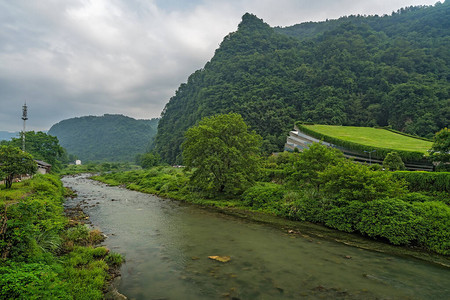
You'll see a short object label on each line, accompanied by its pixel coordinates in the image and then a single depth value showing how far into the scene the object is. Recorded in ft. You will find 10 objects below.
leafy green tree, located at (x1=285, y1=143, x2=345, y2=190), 76.79
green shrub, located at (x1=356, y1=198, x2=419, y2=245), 52.26
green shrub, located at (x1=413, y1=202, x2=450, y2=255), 48.73
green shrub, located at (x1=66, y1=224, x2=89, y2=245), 49.44
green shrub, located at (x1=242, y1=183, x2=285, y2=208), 85.58
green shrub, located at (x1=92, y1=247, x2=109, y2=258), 43.01
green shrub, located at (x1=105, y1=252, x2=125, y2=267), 41.42
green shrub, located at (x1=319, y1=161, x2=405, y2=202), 61.16
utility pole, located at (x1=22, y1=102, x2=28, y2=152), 150.41
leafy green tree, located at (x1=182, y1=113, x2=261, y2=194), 101.24
